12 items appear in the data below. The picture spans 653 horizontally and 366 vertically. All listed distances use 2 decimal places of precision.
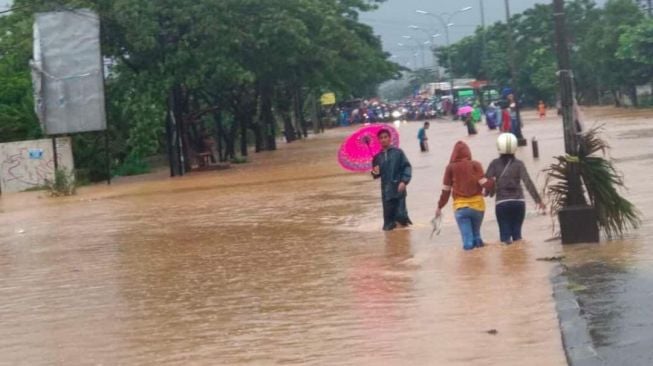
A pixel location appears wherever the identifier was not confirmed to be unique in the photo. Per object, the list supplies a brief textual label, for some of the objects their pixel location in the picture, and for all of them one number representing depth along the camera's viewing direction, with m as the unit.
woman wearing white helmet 14.28
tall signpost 36.69
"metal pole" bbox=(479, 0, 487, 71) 90.55
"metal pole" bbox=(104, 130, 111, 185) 38.47
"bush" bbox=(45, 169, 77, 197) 35.97
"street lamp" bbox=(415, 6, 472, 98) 130.38
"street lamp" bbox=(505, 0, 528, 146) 40.97
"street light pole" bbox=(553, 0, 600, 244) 13.77
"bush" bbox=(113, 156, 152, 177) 46.94
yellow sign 101.88
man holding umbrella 17.31
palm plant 13.99
